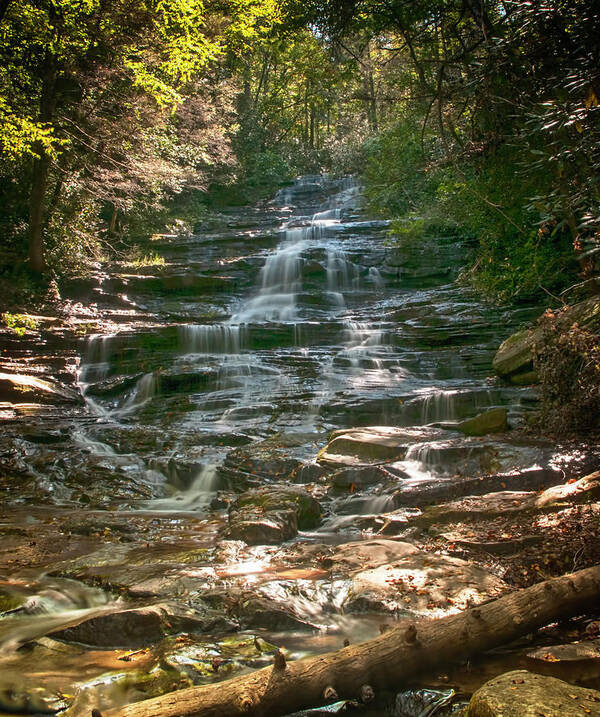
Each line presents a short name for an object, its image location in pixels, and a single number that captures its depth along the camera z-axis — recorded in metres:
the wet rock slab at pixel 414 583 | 4.23
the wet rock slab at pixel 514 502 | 5.75
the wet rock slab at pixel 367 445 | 8.90
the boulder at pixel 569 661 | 3.11
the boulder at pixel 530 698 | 2.44
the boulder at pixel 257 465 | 9.05
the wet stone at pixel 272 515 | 6.39
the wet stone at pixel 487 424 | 9.52
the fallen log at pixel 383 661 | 2.75
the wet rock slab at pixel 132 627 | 4.02
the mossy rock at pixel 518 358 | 11.34
